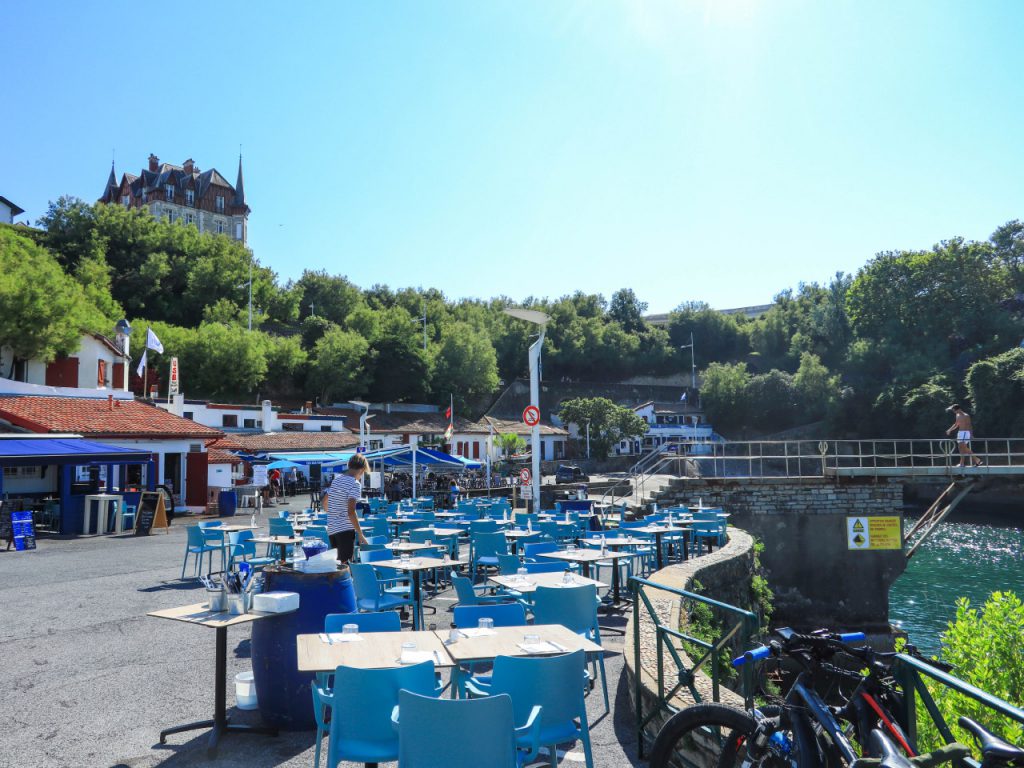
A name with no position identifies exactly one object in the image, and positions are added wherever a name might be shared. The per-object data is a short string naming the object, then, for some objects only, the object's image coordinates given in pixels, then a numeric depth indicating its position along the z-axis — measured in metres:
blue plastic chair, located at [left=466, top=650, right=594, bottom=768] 3.78
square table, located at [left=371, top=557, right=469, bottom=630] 7.71
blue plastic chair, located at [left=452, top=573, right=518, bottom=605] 6.46
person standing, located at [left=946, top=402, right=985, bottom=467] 23.31
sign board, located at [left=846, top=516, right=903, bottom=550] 23.42
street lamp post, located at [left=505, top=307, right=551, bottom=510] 16.00
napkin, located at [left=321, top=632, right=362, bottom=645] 4.42
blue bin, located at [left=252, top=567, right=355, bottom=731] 4.99
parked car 34.00
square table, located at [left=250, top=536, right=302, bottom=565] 10.42
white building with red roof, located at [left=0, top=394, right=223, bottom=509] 21.72
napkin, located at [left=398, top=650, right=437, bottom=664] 4.07
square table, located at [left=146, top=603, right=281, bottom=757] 4.73
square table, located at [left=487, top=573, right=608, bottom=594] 6.57
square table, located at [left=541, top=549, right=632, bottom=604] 8.49
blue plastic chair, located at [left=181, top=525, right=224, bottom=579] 11.25
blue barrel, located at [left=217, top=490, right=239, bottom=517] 23.64
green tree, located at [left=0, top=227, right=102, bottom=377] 26.75
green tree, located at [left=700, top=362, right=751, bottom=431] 71.00
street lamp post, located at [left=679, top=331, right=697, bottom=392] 86.24
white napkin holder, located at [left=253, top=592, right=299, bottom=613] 4.80
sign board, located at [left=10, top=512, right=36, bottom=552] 15.45
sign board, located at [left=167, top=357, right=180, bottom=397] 30.73
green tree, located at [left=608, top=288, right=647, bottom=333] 93.62
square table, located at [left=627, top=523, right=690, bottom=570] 11.40
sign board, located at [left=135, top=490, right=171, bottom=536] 18.42
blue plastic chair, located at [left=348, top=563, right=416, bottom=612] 7.33
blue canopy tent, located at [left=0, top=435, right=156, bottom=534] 17.14
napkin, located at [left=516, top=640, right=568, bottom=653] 4.27
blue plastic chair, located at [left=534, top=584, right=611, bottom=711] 5.86
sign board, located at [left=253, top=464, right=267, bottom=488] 26.58
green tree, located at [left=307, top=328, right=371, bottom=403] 55.50
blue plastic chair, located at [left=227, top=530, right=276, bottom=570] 10.86
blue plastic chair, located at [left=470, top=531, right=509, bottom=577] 9.95
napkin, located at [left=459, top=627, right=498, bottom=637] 4.64
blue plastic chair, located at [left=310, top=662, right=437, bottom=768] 3.65
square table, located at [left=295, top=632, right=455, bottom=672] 3.98
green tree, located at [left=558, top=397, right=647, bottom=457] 52.38
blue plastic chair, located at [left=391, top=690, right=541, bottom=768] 3.12
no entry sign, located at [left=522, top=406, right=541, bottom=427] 15.45
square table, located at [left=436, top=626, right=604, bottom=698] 4.14
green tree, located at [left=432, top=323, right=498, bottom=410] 61.03
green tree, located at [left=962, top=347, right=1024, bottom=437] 46.19
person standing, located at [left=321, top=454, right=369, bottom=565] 7.79
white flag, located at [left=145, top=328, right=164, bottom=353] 31.28
